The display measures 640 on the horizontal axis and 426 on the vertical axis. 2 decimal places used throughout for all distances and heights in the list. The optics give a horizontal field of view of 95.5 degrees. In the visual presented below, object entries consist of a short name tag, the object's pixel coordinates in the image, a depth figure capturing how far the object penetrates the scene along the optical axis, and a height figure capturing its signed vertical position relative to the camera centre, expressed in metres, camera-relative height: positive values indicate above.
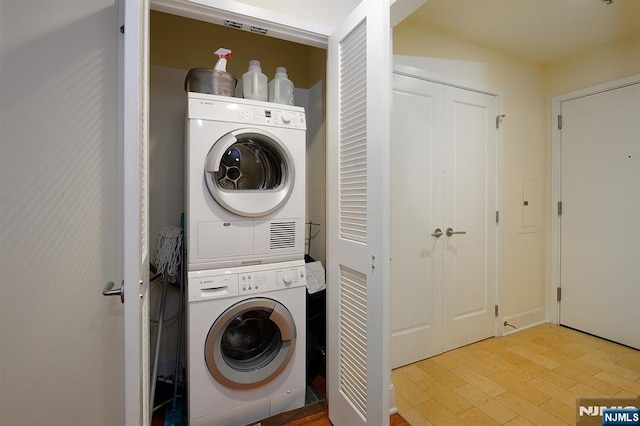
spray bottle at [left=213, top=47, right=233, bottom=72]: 1.52 +0.79
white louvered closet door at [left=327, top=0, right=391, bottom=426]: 1.12 -0.03
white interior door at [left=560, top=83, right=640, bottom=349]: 2.32 -0.02
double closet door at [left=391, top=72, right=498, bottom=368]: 2.07 -0.04
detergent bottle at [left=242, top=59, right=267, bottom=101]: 1.63 +0.72
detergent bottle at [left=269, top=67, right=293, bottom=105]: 1.68 +0.71
